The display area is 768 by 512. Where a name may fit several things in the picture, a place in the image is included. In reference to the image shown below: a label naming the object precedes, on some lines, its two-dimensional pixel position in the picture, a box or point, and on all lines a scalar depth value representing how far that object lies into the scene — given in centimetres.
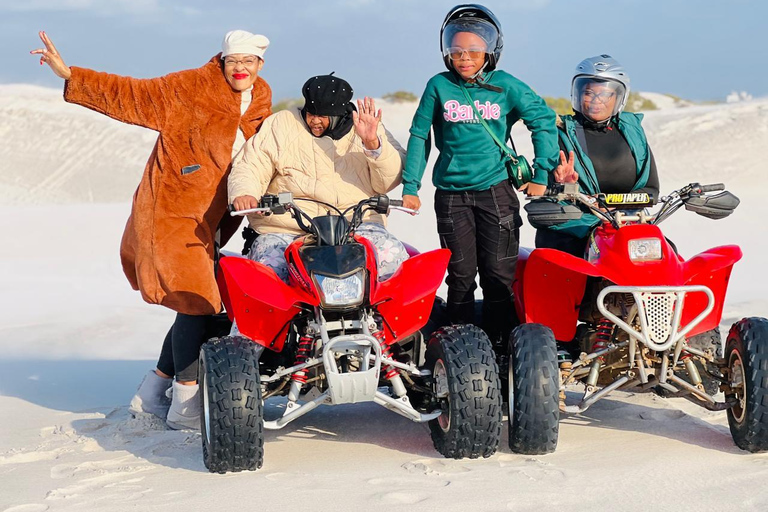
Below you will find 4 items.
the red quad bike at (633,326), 594
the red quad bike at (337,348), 586
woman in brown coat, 730
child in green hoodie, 704
